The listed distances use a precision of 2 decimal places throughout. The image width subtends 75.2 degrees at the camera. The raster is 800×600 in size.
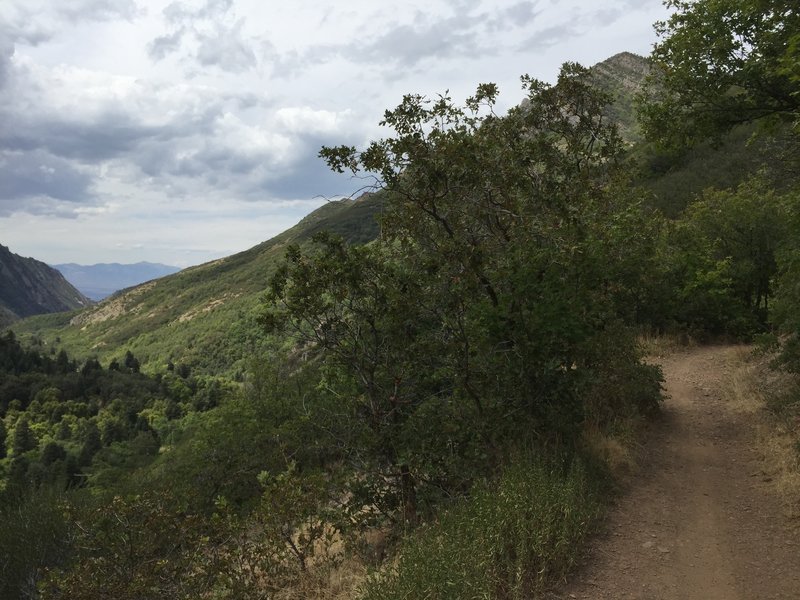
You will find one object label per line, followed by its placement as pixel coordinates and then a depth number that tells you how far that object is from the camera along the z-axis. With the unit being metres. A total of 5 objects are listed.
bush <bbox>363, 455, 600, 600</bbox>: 4.84
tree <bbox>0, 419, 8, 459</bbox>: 101.62
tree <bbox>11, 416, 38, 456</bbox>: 97.62
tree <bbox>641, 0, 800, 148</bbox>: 9.10
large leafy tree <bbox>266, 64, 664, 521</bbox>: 7.38
